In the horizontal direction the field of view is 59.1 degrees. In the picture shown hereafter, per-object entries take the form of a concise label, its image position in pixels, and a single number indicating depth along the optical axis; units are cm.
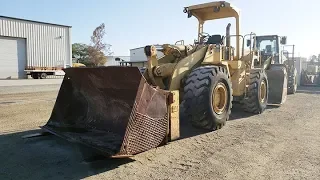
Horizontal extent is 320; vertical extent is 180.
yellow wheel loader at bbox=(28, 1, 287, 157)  420
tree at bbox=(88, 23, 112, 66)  4350
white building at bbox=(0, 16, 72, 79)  2809
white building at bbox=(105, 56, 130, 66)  5011
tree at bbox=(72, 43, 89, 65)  5208
